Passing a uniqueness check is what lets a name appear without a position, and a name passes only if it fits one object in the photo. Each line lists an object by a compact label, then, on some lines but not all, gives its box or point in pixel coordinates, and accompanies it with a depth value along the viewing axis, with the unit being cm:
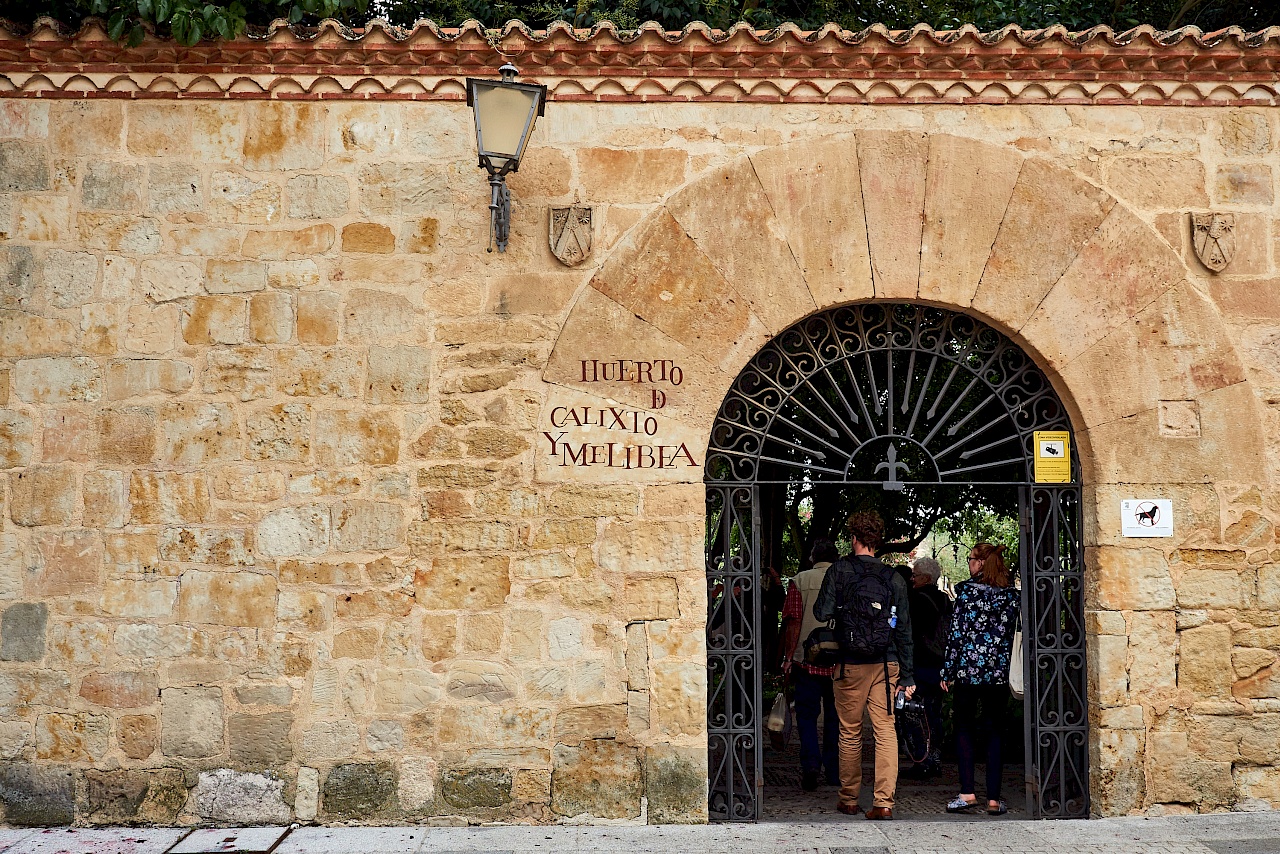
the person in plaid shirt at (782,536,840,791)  640
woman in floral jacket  556
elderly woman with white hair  686
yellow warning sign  558
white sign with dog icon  542
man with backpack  548
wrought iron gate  544
